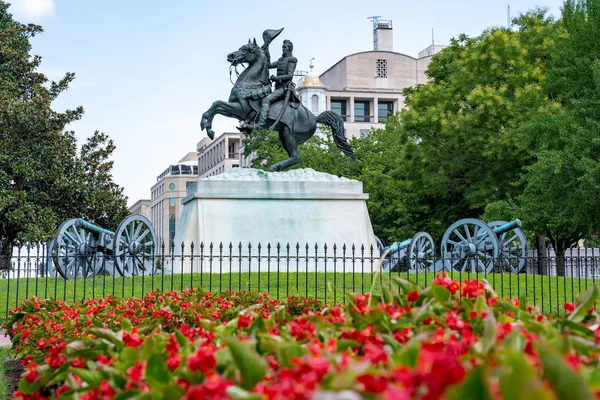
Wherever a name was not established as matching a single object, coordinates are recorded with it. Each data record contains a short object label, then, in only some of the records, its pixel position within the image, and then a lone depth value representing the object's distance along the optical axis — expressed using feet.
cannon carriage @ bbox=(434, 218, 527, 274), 68.33
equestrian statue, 60.75
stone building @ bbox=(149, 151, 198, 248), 406.29
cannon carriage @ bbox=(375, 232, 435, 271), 74.63
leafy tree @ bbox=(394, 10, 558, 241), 94.02
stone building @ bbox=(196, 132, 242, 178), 334.24
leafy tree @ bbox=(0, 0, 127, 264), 99.60
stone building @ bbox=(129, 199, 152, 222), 490.08
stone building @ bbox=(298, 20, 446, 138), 275.59
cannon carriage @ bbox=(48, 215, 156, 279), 64.34
